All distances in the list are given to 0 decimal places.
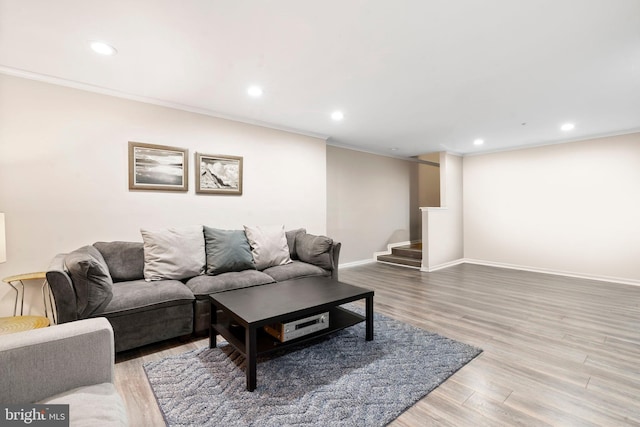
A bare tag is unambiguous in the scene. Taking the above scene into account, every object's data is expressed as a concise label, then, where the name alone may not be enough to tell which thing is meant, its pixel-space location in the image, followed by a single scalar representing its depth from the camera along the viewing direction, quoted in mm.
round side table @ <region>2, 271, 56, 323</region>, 2379
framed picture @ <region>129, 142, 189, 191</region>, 3104
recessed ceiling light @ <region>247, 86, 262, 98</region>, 2906
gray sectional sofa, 2072
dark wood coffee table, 1878
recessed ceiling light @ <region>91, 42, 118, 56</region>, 2132
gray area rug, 1620
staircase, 5746
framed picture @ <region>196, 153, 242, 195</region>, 3538
